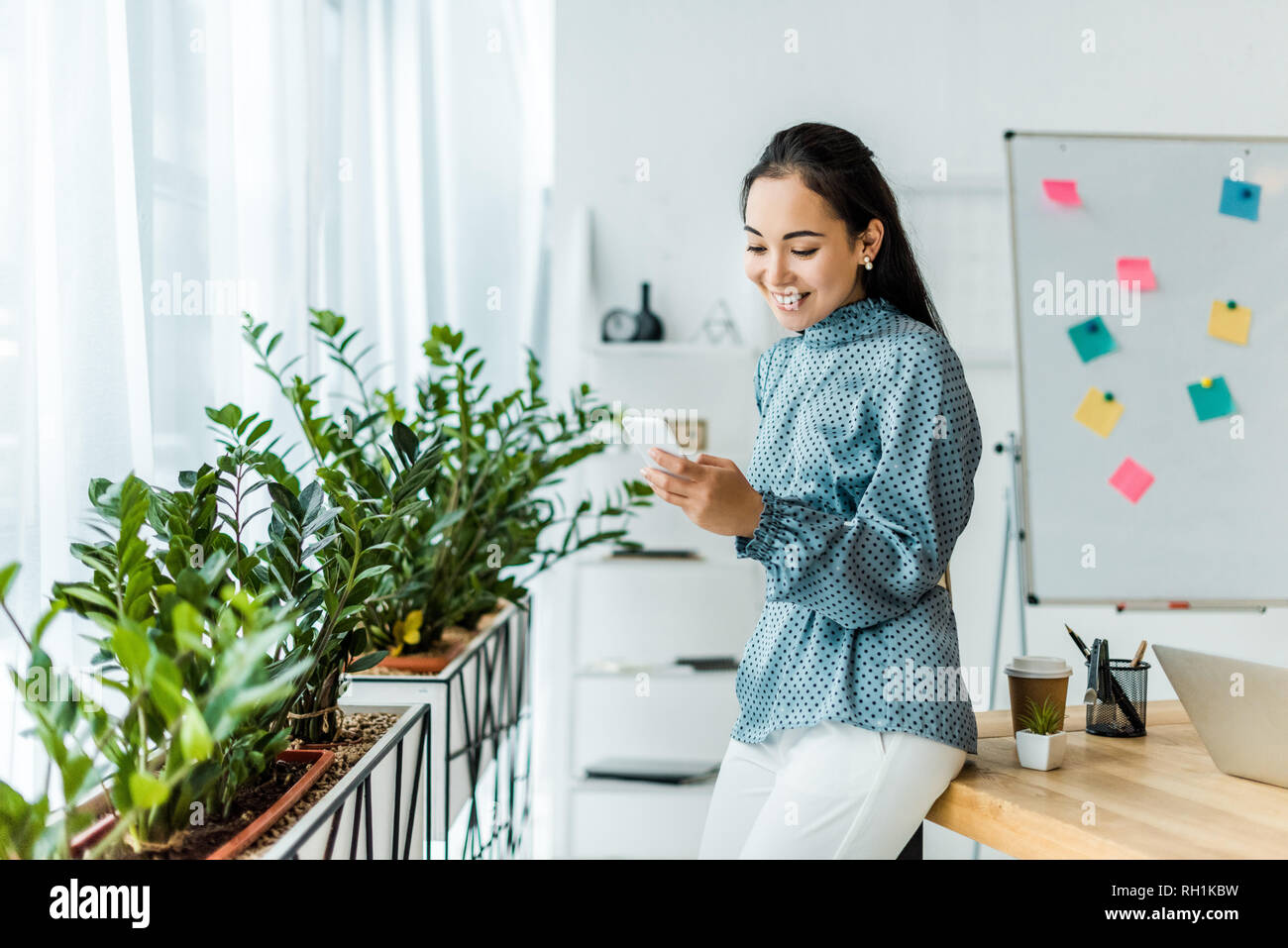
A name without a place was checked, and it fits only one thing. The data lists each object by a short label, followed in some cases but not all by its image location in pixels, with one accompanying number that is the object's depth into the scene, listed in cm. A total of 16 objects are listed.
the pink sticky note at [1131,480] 229
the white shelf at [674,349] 256
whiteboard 227
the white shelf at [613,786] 251
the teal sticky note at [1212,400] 229
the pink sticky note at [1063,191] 234
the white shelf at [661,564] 254
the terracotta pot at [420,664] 171
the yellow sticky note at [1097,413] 230
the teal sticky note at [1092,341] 230
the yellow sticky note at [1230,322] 230
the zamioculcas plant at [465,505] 171
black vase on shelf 267
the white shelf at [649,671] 251
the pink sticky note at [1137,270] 232
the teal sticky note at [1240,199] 230
